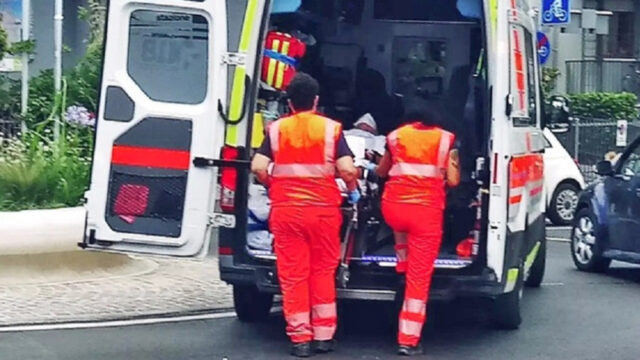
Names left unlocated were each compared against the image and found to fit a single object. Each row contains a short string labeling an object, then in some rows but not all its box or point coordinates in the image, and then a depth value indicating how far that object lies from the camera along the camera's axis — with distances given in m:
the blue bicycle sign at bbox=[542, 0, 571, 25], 20.50
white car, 18.66
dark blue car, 13.01
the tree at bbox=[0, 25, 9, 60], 14.75
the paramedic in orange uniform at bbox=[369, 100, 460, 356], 9.14
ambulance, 9.05
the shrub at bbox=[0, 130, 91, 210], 12.34
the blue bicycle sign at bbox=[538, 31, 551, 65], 19.94
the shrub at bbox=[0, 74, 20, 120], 16.19
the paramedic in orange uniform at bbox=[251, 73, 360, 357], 9.02
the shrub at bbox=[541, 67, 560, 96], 25.79
